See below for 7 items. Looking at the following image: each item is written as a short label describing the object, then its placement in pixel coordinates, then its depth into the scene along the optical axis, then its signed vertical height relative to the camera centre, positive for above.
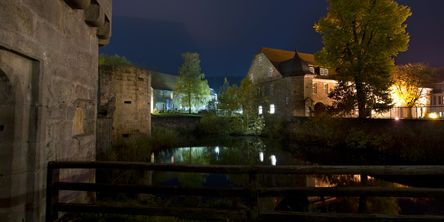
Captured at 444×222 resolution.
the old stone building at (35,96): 2.36 +0.30
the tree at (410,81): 19.11 +3.55
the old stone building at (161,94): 40.28 +5.00
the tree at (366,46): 12.97 +4.84
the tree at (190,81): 31.96 +5.92
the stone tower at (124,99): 10.68 +1.08
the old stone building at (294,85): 22.95 +3.88
